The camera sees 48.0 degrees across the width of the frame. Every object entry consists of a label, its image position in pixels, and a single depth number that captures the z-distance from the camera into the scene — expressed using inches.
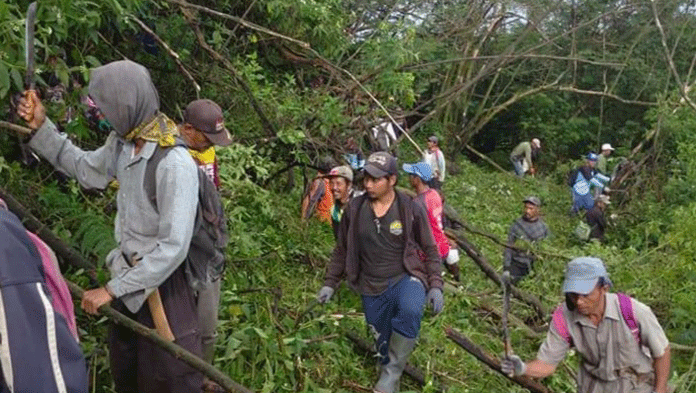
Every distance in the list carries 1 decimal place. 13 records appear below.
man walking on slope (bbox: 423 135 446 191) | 527.2
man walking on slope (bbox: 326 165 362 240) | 238.2
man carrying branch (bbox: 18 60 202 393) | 110.9
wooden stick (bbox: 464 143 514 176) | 795.4
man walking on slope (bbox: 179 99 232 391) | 145.5
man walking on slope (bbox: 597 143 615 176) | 626.5
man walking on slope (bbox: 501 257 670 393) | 146.3
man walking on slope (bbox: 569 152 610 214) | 558.3
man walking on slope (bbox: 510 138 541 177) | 805.2
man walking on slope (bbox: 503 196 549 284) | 319.6
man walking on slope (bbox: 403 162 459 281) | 255.8
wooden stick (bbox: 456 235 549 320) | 278.1
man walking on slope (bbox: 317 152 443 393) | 181.8
